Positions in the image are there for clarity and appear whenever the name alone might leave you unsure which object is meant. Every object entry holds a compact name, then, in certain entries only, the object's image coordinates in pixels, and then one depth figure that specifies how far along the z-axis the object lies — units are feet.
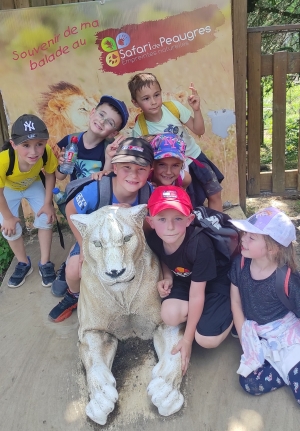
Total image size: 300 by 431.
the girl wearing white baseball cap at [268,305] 7.80
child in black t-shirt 8.13
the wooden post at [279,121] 14.15
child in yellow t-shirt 10.68
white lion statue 7.50
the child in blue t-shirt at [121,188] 8.79
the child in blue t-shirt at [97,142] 10.55
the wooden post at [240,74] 13.64
